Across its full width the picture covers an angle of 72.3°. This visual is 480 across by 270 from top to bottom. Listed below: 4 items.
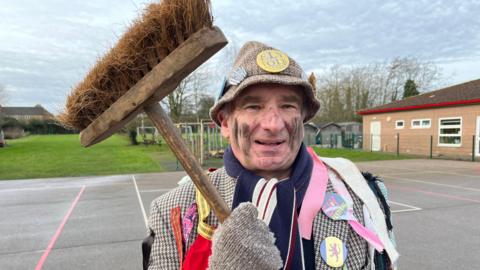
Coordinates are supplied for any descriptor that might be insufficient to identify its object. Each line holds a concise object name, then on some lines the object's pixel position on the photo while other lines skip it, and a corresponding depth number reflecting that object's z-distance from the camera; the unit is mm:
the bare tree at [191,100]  26558
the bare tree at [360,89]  40438
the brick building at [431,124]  18094
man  1318
